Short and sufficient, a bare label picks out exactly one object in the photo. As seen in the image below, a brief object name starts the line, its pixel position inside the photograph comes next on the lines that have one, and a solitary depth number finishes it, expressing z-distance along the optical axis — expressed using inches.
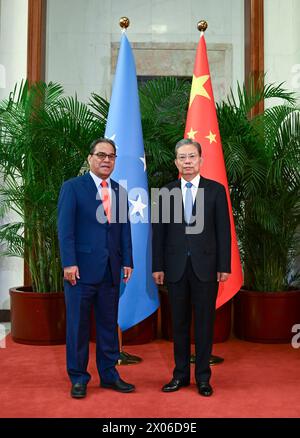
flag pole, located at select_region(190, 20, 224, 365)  184.1
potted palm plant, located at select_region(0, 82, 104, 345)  201.6
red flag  193.5
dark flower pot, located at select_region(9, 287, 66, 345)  208.1
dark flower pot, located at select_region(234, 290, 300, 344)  214.2
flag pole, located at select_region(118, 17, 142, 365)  183.6
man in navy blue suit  144.5
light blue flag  189.0
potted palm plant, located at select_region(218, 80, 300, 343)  204.5
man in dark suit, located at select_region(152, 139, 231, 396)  146.9
